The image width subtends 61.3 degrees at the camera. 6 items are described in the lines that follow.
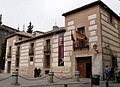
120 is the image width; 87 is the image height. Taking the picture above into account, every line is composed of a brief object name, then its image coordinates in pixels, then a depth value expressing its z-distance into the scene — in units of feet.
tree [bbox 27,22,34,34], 97.14
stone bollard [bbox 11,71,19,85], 26.34
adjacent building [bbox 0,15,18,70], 77.01
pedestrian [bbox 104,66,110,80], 32.27
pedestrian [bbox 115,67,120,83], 31.86
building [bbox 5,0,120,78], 35.36
